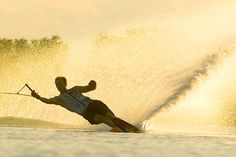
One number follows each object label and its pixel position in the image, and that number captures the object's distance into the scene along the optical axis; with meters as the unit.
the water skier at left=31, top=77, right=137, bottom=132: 18.77
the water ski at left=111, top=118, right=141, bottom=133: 18.42
